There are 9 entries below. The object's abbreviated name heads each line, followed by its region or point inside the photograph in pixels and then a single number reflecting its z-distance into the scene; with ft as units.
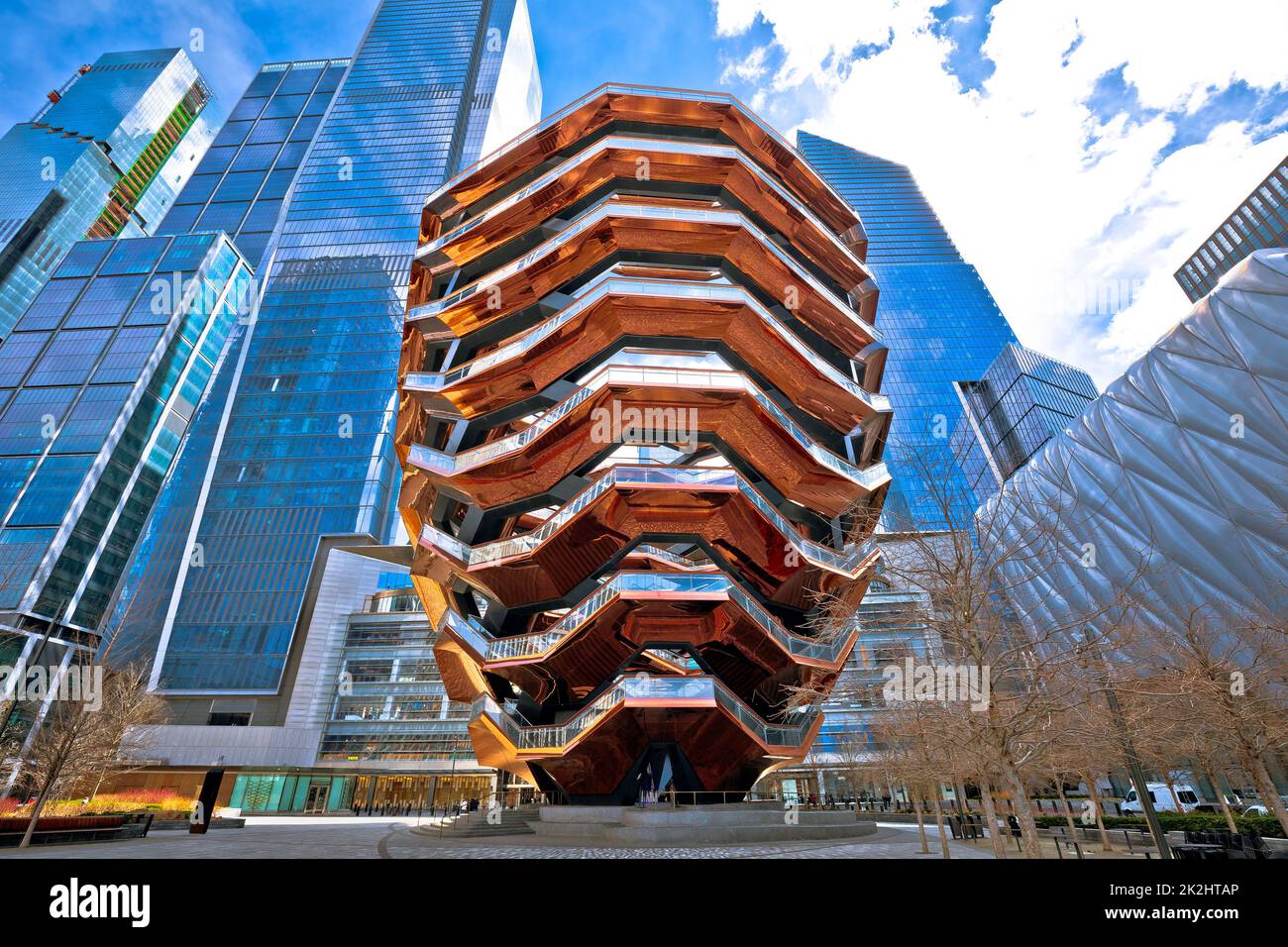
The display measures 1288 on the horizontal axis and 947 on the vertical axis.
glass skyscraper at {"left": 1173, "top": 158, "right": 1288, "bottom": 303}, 363.76
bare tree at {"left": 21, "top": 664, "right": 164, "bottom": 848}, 68.14
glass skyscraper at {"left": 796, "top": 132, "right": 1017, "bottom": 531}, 360.07
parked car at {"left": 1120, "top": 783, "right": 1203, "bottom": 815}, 134.21
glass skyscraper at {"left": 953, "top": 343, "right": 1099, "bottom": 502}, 346.74
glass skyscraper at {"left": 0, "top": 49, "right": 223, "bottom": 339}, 379.96
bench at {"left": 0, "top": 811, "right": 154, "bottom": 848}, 56.70
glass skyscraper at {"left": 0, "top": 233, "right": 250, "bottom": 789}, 242.37
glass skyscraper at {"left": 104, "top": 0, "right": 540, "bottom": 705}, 216.33
